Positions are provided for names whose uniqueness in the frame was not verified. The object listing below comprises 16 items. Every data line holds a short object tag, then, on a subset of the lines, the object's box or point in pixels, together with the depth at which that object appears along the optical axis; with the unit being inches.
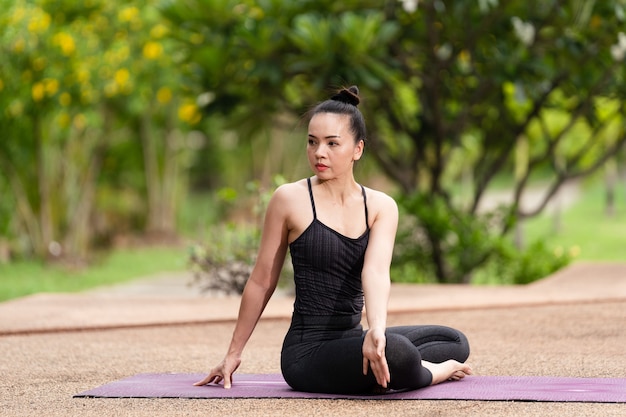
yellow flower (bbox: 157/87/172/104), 663.8
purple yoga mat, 175.3
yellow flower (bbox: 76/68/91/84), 508.7
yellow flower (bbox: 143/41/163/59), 590.6
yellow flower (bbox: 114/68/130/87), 543.2
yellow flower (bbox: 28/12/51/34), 458.3
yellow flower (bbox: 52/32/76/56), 494.0
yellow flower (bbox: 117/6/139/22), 558.4
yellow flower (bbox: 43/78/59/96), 501.0
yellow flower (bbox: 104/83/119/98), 548.5
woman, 178.7
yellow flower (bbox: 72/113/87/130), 556.4
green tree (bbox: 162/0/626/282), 399.2
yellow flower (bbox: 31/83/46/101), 505.0
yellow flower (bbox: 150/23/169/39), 589.3
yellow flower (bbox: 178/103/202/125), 471.7
